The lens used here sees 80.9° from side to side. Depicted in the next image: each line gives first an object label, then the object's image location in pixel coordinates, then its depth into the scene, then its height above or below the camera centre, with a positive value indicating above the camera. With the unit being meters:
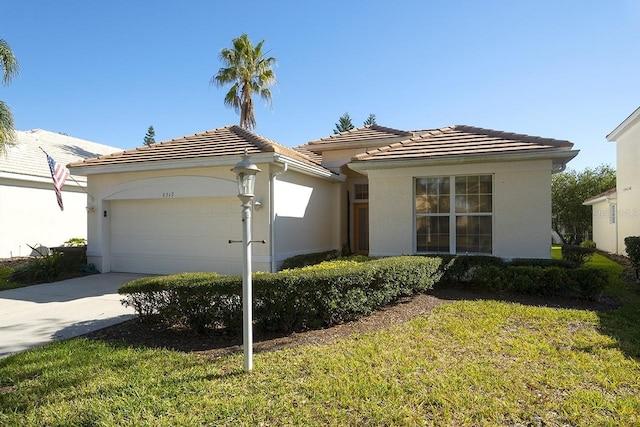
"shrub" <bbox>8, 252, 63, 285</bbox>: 11.20 -1.48
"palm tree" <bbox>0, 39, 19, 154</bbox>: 12.48 +4.87
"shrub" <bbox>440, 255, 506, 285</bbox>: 9.23 -1.13
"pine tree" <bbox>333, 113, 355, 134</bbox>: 45.09 +11.69
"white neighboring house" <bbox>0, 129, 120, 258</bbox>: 15.48 +0.79
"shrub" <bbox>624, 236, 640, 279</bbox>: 10.33 -0.92
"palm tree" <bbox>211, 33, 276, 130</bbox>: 21.98 +8.62
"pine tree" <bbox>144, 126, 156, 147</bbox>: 61.83 +14.10
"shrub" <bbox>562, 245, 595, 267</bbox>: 11.78 -1.11
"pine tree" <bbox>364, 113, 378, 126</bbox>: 49.88 +13.56
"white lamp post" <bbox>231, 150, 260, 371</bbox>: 4.39 -0.34
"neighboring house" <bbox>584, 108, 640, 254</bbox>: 15.16 +1.04
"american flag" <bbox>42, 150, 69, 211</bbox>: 10.95 +1.40
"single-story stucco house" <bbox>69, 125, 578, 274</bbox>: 9.71 +0.63
